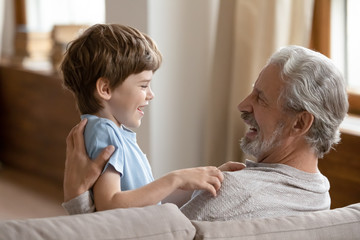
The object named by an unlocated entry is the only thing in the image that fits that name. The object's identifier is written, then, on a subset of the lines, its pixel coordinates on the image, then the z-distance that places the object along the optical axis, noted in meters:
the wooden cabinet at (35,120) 3.75
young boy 1.54
